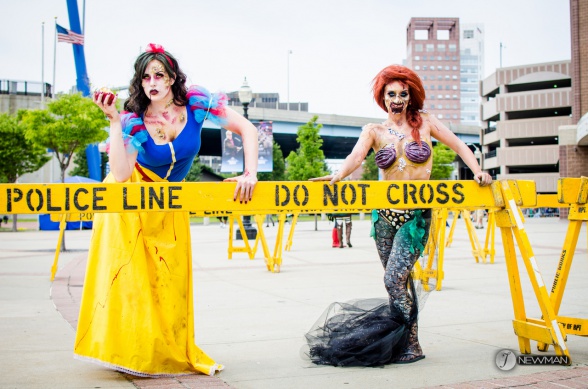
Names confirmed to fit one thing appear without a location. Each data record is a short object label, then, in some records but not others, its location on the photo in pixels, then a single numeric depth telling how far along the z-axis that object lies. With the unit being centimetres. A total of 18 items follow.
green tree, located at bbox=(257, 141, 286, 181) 6787
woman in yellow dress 382
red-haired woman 433
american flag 3762
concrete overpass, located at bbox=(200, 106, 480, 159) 5619
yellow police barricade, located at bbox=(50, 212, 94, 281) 934
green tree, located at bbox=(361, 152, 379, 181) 8709
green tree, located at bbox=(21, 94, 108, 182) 2084
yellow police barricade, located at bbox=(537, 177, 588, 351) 457
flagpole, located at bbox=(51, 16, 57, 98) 6917
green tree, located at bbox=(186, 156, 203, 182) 7346
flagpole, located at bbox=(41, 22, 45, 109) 6807
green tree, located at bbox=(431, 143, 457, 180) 7119
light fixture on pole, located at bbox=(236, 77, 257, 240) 2303
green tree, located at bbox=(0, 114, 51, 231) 3647
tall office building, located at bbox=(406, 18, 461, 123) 19538
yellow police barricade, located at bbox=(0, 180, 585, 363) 342
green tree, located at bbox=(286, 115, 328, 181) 3716
